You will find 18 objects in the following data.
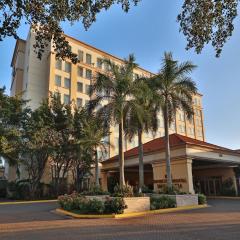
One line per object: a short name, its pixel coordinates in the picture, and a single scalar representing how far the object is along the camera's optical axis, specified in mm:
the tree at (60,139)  34688
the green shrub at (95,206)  16438
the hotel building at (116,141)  27719
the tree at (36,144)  33153
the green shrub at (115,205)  16438
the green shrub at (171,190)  21670
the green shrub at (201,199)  22284
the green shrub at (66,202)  18859
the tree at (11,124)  32188
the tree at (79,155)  34250
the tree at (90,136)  33000
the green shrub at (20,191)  35562
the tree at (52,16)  6684
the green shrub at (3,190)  40119
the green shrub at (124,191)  18016
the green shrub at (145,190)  25672
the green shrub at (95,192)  23169
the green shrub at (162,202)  19178
